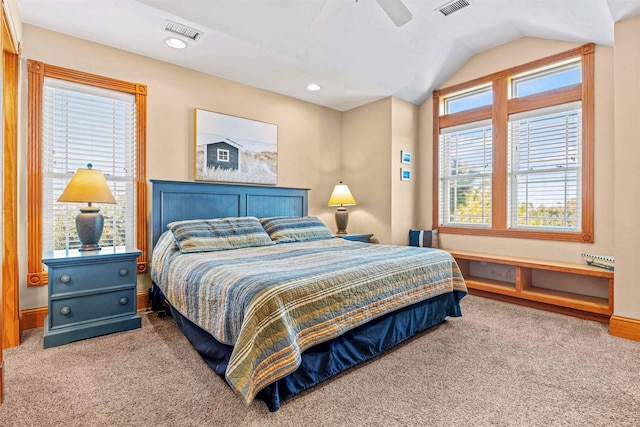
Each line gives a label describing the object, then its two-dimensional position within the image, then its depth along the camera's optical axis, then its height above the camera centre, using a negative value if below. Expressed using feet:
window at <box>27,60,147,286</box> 8.92 +1.85
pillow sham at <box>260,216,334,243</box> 11.30 -0.59
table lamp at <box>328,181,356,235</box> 14.32 +0.46
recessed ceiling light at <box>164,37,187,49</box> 9.59 +5.07
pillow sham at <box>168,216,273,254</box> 9.11 -0.65
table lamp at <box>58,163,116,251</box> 8.39 +0.37
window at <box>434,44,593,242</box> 10.91 +2.31
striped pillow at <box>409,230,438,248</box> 14.35 -1.16
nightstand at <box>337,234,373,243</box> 13.73 -1.06
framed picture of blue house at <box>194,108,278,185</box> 11.76 +2.43
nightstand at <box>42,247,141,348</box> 7.82 -2.06
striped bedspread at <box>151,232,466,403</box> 5.15 -1.59
